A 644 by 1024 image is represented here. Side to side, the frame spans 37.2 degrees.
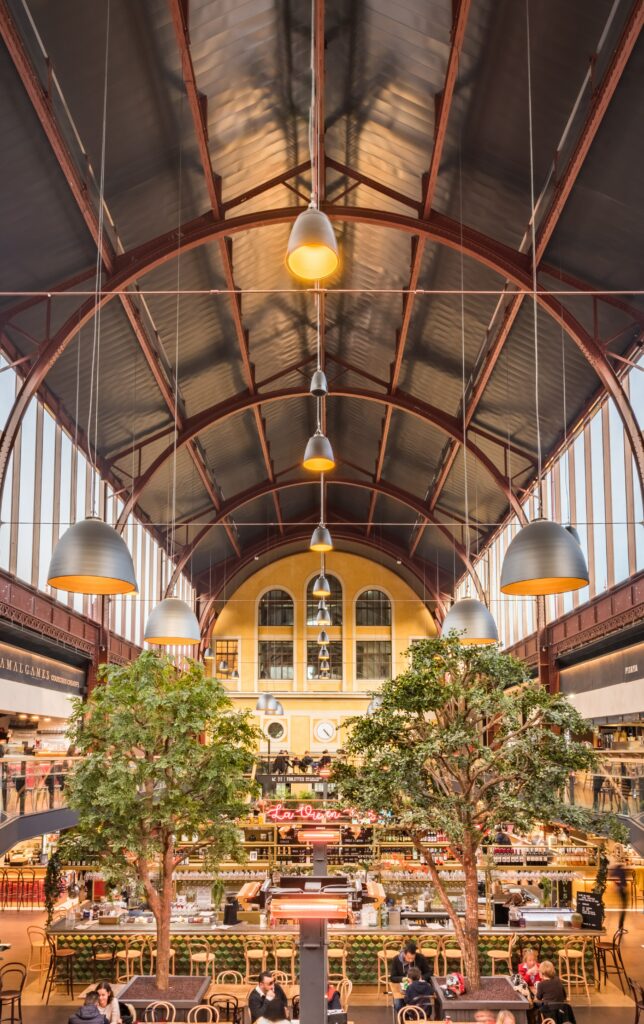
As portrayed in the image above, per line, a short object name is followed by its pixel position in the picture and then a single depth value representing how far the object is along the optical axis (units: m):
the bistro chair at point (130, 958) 12.76
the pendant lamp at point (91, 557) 5.79
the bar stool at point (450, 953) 12.78
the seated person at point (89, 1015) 8.79
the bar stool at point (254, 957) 12.63
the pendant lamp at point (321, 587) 16.75
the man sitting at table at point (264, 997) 9.40
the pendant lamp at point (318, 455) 10.71
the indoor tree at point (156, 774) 8.98
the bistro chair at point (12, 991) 10.71
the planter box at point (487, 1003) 8.84
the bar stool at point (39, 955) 13.38
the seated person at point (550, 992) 10.10
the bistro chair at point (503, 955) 12.33
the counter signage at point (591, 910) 12.80
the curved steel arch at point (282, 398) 20.33
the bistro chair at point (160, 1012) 8.97
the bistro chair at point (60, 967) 12.67
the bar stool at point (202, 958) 12.50
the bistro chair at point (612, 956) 12.72
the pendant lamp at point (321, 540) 14.89
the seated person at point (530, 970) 11.02
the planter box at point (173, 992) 9.17
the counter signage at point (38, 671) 14.87
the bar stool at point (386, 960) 12.65
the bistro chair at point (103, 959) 12.99
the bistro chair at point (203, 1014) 9.05
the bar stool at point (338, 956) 12.62
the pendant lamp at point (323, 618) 21.77
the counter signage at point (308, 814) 18.11
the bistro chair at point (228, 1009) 10.46
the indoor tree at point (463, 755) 8.52
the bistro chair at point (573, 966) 12.33
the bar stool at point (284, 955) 12.73
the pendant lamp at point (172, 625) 8.92
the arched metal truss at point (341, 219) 12.83
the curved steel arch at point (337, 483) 27.20
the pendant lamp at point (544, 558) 5.95
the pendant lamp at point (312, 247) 5.23
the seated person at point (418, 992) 10.18
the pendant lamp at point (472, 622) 10.12
